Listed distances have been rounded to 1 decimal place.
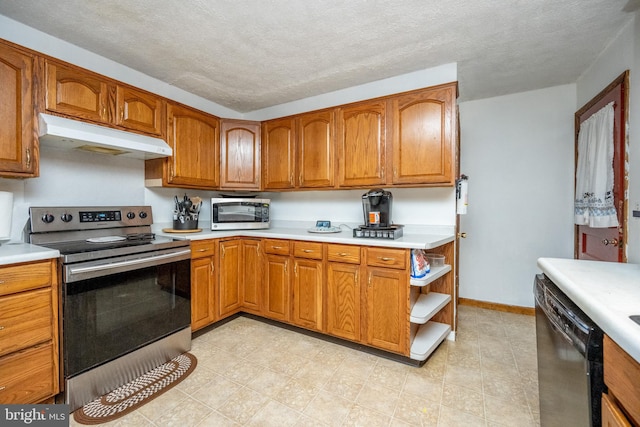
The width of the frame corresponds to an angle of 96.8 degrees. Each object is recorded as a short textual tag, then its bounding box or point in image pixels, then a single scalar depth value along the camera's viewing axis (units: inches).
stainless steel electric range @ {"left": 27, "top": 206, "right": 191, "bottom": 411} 63.6
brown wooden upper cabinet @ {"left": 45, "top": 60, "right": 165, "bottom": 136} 72.3
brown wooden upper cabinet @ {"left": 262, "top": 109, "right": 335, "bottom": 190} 107.5
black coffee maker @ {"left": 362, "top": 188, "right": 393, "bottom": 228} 96.3
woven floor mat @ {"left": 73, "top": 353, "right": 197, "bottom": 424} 61.0
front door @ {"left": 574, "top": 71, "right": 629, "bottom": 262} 74.4
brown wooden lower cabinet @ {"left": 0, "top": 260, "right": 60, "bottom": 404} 55.2
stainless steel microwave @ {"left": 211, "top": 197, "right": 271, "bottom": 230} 110.6
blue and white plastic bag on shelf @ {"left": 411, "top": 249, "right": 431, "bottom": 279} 79.2
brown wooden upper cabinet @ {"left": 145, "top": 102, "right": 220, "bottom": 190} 99.0
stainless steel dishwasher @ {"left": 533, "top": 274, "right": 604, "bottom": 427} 31.7
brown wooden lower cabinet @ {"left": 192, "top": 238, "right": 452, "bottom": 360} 81.3
